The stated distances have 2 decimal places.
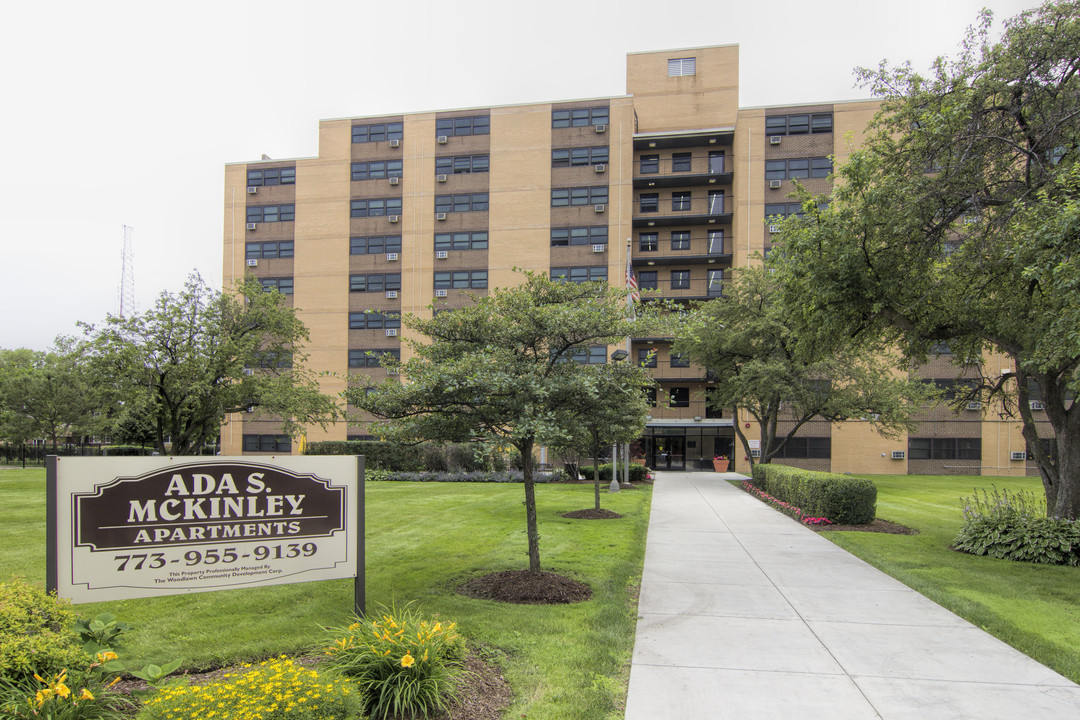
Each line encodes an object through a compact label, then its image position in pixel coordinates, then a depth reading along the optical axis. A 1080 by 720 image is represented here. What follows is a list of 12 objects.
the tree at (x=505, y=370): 7.05
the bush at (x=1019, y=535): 10.88
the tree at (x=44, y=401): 36.22
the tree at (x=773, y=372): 24.86
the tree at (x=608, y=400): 7.67
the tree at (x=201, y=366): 21.72
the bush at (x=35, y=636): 3.86
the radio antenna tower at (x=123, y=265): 93.12
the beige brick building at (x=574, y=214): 40.06
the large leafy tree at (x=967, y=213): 10.73
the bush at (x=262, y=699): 3.49
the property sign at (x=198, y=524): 4.68
